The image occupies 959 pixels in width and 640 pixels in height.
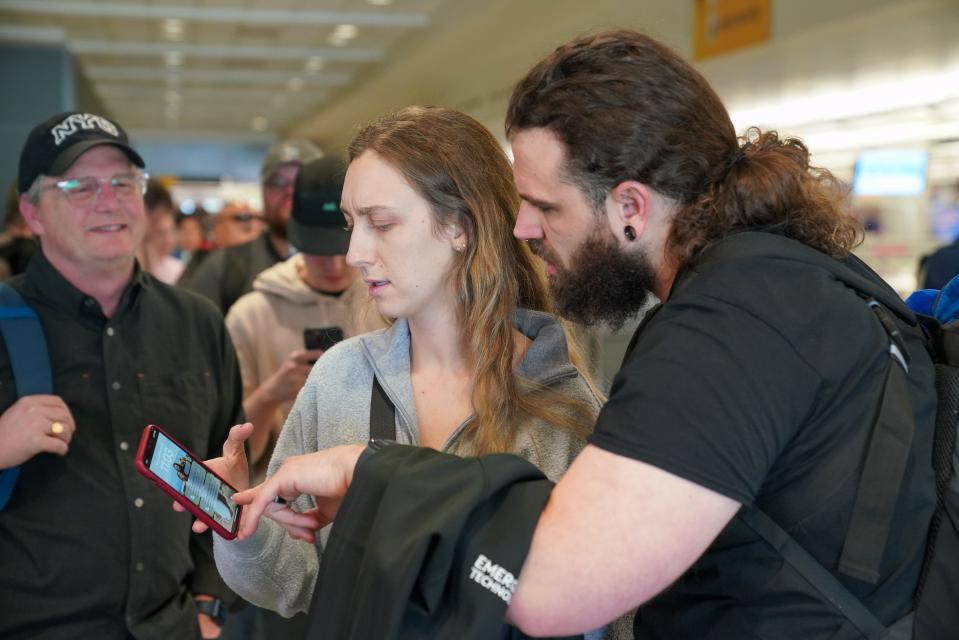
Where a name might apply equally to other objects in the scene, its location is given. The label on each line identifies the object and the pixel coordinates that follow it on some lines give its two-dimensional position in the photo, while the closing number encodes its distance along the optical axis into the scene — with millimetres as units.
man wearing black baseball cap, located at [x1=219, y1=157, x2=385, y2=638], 3203
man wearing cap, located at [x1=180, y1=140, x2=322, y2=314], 4156
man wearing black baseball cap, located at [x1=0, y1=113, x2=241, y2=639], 2369
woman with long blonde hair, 1953
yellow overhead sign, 8477
